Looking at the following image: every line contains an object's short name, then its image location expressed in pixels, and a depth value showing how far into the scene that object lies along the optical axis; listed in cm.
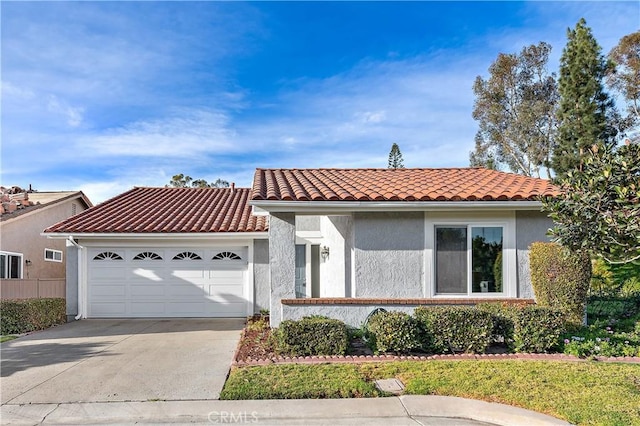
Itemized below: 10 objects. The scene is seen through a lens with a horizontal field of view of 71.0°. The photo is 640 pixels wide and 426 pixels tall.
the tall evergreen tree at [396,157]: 4594
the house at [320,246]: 1068
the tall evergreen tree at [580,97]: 2494
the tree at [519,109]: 3195
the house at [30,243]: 1430
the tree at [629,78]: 2780
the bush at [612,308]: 1207
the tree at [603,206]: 695
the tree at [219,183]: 5060
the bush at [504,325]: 926
